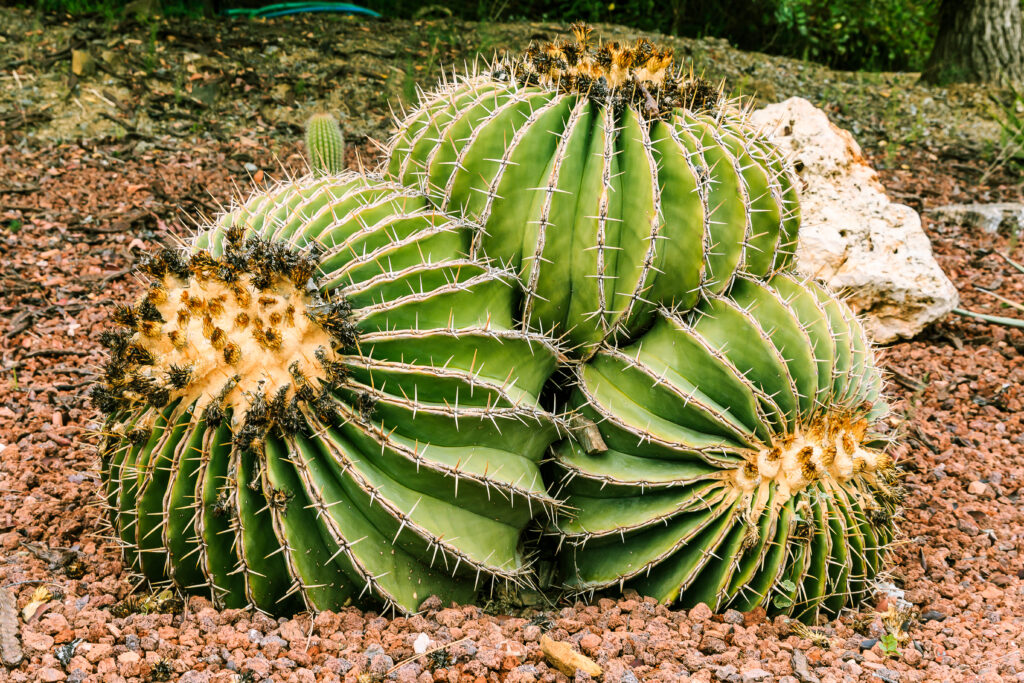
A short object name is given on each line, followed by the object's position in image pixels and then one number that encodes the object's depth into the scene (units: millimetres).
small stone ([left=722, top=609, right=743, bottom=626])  2465
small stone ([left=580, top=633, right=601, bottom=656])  2215
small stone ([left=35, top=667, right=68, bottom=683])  1966
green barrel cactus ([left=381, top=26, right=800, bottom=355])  2609
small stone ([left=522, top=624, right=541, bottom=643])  2281
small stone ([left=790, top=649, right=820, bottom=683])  2133
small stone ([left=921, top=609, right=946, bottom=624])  2686
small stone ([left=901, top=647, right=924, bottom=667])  2311
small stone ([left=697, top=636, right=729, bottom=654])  2285
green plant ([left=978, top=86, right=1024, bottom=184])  6285
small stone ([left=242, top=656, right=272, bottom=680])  2051
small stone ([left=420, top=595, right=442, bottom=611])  2371
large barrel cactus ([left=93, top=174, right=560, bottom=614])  2221
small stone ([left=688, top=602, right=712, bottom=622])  2443
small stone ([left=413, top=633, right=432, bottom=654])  2162
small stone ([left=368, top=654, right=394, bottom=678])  2072
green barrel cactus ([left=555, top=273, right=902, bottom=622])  2469
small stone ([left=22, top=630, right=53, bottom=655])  2092
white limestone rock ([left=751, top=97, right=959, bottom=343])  4258
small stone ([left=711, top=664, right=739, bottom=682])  2109
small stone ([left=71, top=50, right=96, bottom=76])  6133
